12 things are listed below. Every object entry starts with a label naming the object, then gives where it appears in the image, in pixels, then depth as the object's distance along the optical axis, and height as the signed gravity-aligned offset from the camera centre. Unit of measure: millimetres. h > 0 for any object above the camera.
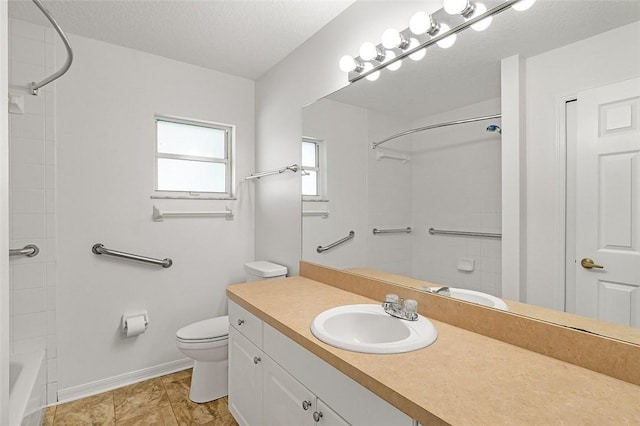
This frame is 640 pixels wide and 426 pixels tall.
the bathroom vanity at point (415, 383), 734 -440
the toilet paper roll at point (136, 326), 2217 -779
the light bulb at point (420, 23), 1363 +801
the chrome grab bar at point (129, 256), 2186 -305
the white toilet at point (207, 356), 2019 -917
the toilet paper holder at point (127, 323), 2219 -773
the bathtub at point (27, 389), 1261 -780
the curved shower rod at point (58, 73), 1317 +712
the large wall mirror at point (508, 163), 910 +173
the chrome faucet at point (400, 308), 1263 -382
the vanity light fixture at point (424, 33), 1225 +776
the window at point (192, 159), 2523 +430
